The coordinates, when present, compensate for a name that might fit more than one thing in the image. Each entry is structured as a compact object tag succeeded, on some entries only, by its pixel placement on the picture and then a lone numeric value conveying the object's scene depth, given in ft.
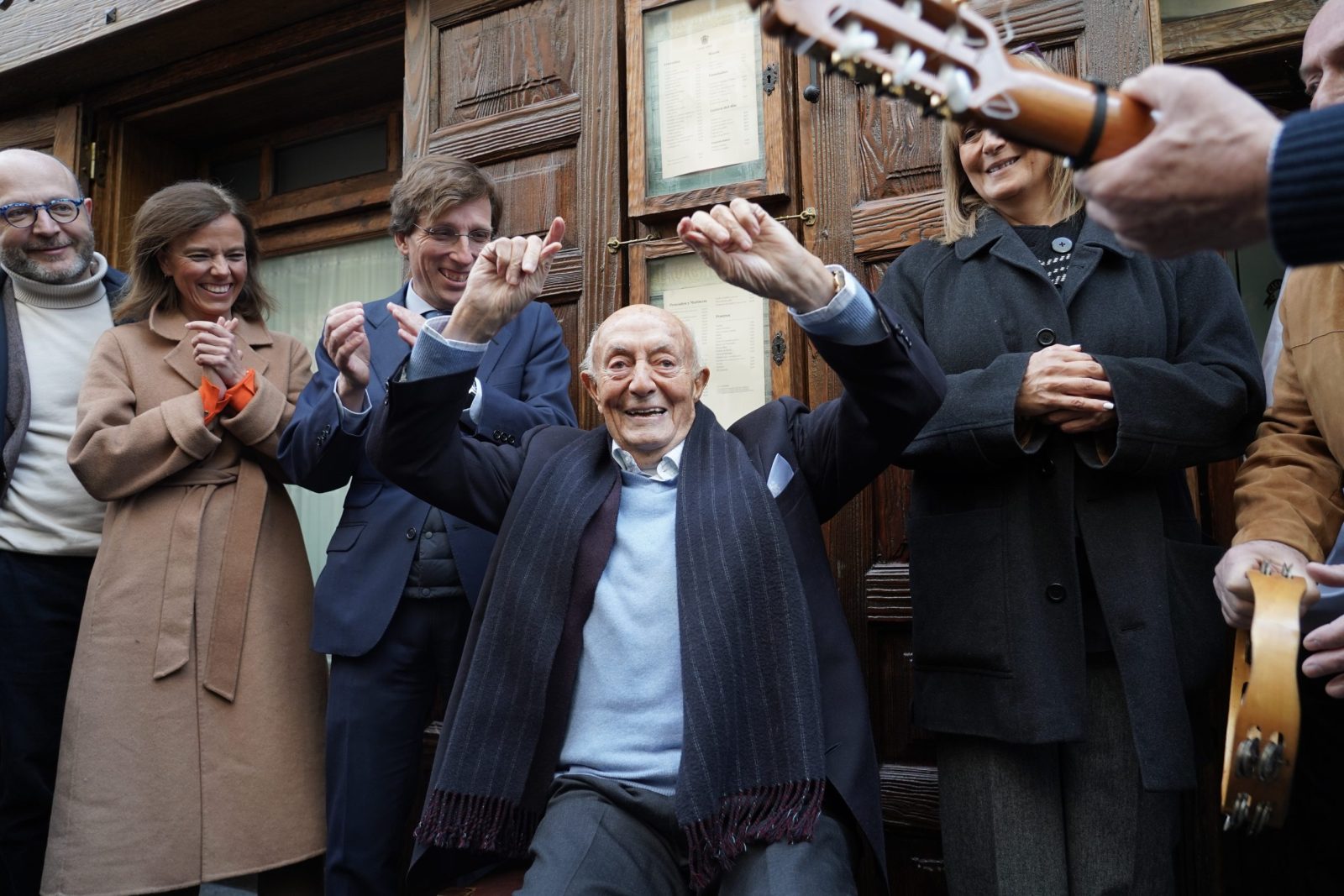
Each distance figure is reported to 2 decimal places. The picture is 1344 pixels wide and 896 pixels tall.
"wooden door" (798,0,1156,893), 9.75
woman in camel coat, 9.77
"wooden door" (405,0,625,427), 12.05
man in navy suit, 9.30
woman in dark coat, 6.93
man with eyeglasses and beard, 10.69
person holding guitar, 6.90
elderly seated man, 7.19
